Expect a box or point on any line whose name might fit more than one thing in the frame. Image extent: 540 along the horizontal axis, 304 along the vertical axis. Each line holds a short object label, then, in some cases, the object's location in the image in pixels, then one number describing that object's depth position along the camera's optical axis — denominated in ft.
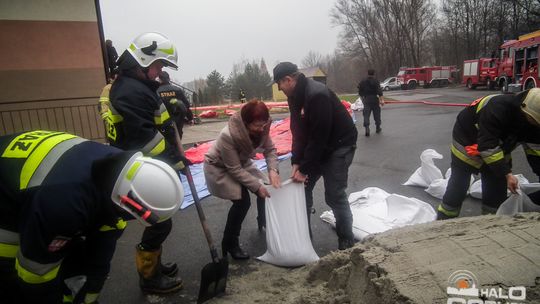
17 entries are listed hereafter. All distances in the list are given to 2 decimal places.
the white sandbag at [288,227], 9.75
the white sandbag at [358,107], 50.71
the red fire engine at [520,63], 50.58
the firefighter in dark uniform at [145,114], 8.53
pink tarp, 23.36
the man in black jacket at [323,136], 9.50
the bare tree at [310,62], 214.44
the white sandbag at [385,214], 11.65
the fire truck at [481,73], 79.61
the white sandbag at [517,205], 9.30
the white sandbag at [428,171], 15.40
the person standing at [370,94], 29.19
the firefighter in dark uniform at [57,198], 4.55
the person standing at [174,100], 11.53
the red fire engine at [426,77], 120.88
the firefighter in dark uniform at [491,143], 8.93
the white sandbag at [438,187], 14.52
